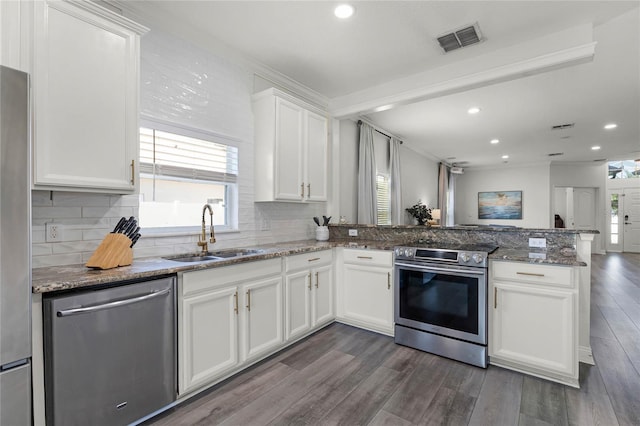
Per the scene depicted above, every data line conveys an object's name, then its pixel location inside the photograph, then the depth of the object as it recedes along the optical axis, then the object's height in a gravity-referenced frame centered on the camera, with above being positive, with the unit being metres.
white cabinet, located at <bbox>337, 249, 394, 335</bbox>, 3.03 -0.79
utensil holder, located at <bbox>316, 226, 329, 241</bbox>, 3.75 -0.25
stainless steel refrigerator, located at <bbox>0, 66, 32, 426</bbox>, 1.22 -0.14
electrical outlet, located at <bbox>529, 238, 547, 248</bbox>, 2.76 -0.27
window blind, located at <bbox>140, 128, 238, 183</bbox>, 2.38 +0.47
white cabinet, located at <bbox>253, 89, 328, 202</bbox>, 3.09 +0.68
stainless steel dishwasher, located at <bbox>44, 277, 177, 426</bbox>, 1.43 -0.73
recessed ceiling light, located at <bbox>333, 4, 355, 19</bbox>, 2.31 +1.53
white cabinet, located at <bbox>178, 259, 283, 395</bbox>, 1.96 -0.77
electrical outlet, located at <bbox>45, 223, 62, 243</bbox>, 1.87 -0.12
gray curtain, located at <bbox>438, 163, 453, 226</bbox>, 8.87 +0.59
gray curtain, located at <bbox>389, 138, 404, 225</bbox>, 5.70 +0.56
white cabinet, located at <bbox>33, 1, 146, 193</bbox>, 1.63 +0.65
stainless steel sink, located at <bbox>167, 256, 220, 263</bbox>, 2.42 -0.37
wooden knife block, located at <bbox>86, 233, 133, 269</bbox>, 1.80 -0.25
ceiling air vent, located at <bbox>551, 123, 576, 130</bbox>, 5.43 +1.54
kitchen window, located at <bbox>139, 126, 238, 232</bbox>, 2.39 +0.29
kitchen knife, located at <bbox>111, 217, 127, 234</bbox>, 1.97 -0.09
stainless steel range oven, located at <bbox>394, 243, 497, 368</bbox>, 2.45 -0.75
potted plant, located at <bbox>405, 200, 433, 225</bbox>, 4.89 +0.01
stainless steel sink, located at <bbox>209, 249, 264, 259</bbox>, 2.70 -0.36
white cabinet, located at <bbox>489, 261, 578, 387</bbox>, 2.17 -0.79
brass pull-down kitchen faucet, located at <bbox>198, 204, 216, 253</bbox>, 2.54 -0.21
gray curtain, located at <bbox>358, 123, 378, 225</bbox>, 4.71 +0.51
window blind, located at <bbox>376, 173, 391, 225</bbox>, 5.49 +0.26
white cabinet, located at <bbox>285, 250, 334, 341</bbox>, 2.76 -0.77
